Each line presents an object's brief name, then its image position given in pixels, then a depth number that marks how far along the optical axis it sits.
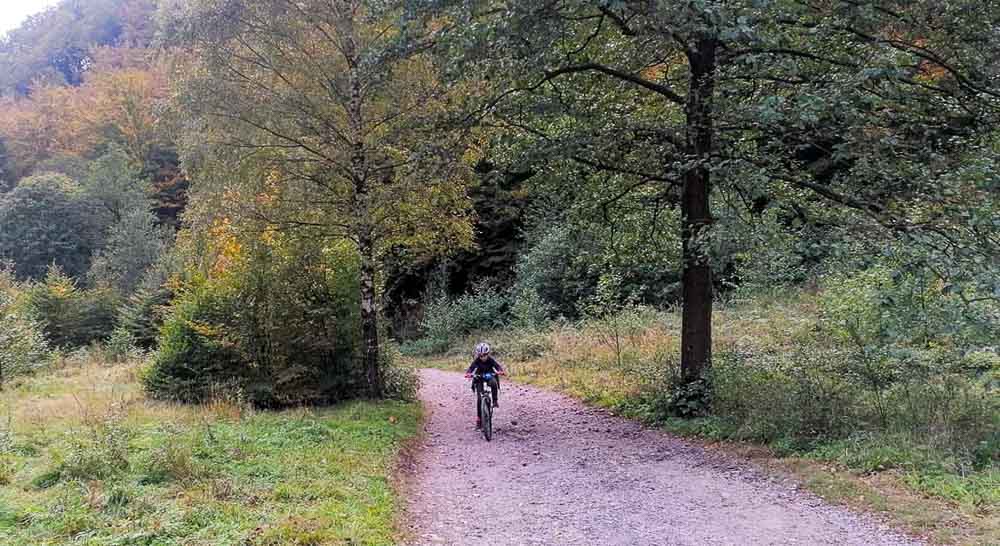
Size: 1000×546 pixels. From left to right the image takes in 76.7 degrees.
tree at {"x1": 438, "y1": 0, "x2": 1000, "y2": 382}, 7.38
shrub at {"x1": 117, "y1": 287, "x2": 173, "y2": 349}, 27.16
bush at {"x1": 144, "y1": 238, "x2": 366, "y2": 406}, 12.06
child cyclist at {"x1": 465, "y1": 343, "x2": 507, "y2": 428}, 10.09
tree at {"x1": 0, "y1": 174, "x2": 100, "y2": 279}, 44.75
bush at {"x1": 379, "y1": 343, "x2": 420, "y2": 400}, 12.96
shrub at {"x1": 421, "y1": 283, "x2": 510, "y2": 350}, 28.66
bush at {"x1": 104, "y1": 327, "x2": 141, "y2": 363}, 23.70
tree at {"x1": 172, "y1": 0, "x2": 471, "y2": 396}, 10.66
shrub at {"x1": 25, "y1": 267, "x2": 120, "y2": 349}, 29.50
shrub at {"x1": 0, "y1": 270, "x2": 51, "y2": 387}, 16.91
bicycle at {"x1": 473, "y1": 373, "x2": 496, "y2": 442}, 9.80
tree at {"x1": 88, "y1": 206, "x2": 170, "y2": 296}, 42.16
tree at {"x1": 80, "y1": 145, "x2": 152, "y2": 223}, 47.31
